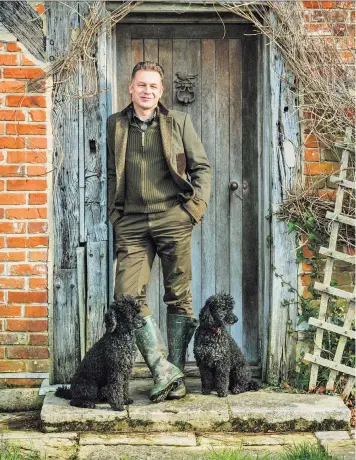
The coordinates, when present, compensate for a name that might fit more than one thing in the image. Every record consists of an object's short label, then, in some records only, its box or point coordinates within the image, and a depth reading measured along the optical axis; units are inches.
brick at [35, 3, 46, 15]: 233.8
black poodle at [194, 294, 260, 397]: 216.4
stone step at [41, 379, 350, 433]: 210.4
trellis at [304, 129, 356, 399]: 231.6
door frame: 241.0
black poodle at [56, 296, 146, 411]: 207.6
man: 222.2
